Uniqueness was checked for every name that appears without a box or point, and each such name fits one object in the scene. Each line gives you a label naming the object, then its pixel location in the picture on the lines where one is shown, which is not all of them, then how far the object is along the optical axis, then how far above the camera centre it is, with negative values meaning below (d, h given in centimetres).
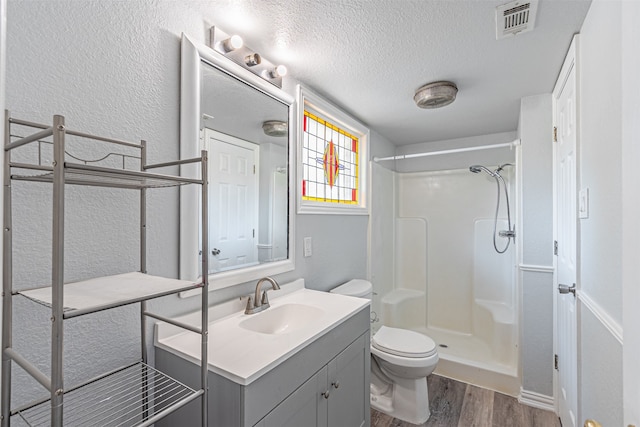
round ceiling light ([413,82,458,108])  191 +77
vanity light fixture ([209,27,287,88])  135 +76
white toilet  195 -103
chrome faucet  145 -42
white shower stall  284 -50
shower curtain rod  227 +53
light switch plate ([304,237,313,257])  196 -21
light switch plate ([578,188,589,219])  127 +5
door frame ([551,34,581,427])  140 +13
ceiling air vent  122 +83
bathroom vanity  95 -54
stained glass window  212 +40
